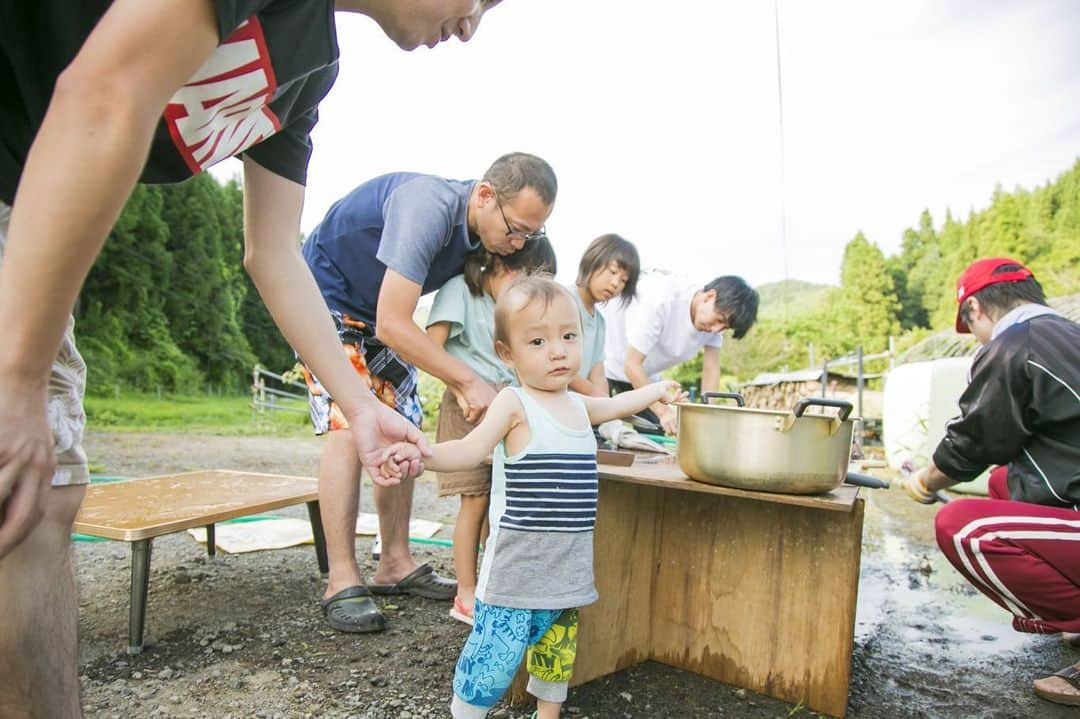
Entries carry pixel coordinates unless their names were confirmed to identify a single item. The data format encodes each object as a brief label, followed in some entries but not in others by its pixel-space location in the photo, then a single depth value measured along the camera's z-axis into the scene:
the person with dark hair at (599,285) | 3.07
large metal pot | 1.77
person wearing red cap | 2.11
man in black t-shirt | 0.63
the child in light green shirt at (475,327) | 2.62
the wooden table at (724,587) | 2.08
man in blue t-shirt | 2.41
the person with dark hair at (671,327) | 3.77
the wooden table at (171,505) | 2.25
